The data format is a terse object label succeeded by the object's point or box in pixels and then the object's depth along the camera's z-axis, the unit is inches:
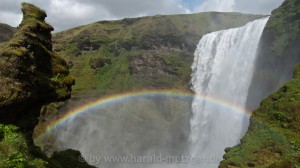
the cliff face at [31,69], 376.6
